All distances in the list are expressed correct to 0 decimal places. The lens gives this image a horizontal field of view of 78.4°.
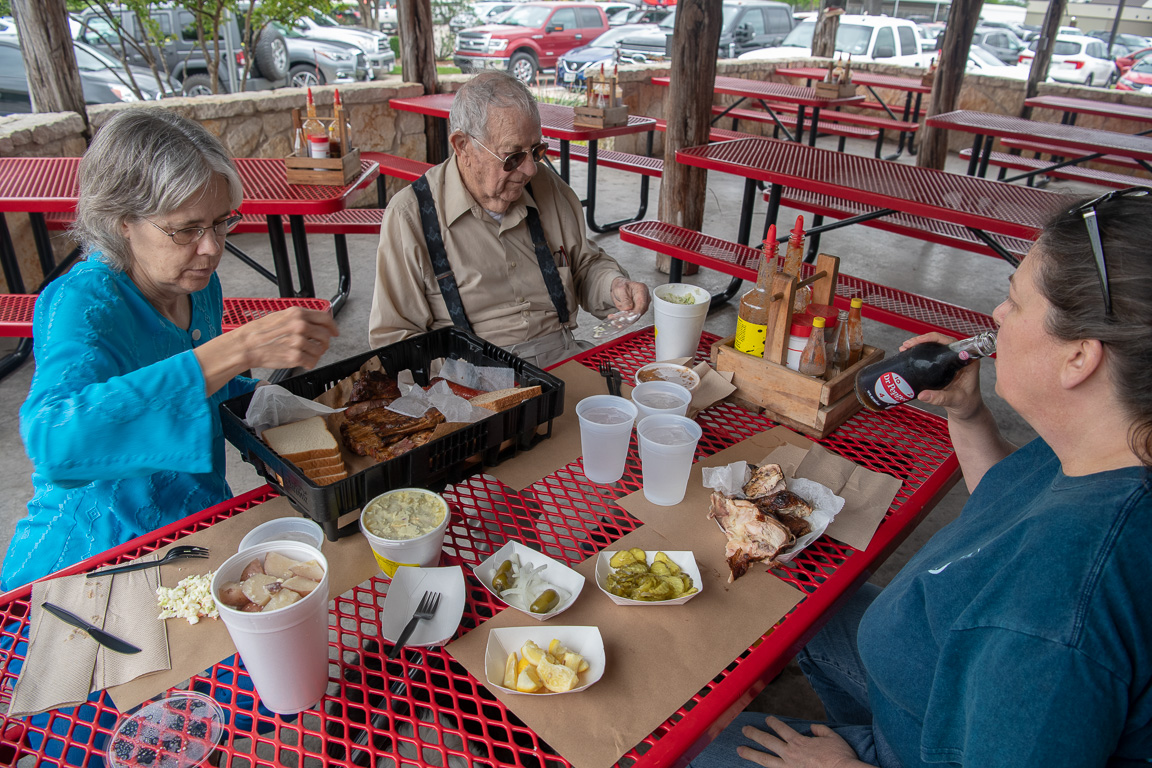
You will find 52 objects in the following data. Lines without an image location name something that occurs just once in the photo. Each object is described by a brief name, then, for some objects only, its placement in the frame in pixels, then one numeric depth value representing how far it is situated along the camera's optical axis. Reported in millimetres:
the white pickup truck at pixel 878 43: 11539
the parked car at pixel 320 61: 10914
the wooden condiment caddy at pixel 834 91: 7566
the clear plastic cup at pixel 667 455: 1455
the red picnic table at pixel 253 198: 3150
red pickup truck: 13430
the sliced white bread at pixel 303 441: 1436
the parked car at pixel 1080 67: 14508
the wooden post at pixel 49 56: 4277
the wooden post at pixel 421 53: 6090
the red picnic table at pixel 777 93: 7199
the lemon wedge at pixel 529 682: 1077
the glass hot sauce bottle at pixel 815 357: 1830
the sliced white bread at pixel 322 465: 1433
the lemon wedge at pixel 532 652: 1126
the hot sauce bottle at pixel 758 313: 1968
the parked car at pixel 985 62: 13203
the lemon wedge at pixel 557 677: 1077
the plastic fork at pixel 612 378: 1963
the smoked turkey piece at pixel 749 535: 1354
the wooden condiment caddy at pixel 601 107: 5410
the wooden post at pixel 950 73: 6961
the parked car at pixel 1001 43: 17109
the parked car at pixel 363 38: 11758
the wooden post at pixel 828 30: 10828
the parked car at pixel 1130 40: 21155
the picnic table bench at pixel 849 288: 3539
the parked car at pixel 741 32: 12984
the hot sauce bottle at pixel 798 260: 1931
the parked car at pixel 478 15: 16300
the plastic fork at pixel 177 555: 1295
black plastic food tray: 1350
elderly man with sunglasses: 2268
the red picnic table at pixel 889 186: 3305
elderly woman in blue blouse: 1358
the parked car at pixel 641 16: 17422
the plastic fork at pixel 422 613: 1145
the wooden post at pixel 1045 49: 8828
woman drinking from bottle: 888
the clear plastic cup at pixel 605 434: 1535
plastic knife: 1137
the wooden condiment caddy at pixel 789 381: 1814
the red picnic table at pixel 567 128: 5297
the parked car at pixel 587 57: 12023
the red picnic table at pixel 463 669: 1022
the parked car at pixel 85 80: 7129
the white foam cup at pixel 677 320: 2023
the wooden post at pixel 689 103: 4980
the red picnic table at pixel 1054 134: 5219
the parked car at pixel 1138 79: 14746
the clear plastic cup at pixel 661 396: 1729
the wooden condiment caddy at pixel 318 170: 3496
